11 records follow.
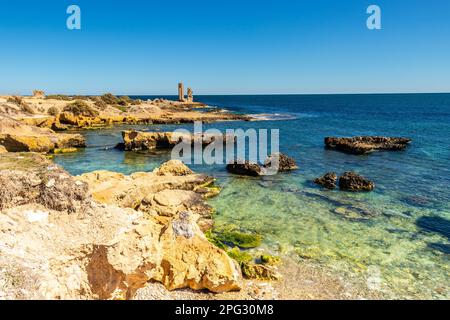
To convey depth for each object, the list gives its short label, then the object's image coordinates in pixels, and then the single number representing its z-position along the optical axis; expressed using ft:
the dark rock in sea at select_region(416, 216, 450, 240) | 50.44
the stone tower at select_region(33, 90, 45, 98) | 384.31
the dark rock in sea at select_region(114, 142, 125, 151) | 124.65
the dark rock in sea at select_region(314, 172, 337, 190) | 74.04
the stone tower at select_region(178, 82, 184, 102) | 495.00
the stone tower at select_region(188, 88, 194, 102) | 497.66
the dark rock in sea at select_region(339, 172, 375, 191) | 72.13
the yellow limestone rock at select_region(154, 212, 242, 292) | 30.25
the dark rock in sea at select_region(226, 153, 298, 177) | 84.84
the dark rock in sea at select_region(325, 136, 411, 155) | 119.34
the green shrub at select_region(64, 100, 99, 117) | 205.77
